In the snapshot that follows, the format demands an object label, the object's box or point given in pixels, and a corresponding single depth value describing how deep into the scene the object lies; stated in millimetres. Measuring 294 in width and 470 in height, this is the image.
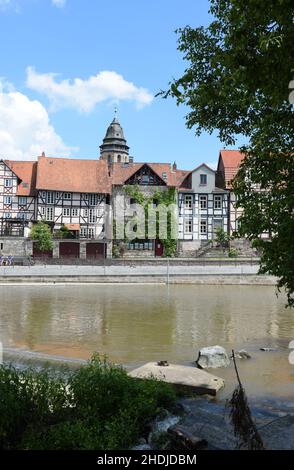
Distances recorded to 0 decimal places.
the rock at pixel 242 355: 14885
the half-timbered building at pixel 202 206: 65000
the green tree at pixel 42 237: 58781
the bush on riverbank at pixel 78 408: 6316
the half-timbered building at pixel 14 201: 62162
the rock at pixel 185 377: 10516
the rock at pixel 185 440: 6625
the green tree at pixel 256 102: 6453
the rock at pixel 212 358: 13648
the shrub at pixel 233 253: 60500
